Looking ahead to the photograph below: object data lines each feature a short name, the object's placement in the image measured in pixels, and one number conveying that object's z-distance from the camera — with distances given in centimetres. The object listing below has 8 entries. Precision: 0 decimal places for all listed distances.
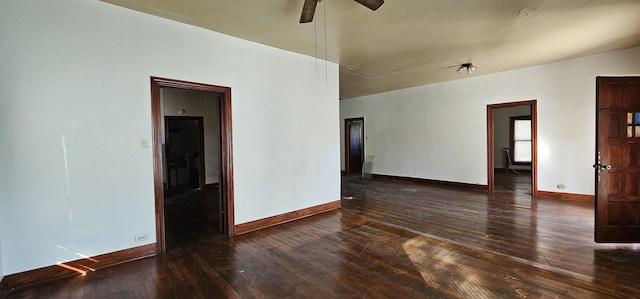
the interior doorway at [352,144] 973
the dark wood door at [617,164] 316
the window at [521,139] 918
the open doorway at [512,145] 877
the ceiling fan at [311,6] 241
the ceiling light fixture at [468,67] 526
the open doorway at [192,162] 316
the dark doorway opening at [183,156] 690
